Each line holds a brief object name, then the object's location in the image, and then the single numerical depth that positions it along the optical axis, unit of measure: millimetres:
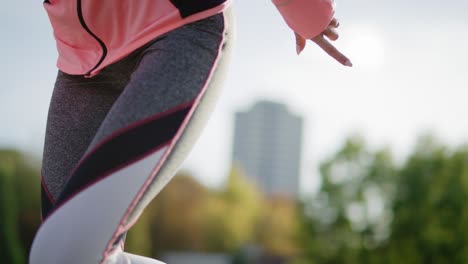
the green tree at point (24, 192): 28709
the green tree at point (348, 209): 25422
